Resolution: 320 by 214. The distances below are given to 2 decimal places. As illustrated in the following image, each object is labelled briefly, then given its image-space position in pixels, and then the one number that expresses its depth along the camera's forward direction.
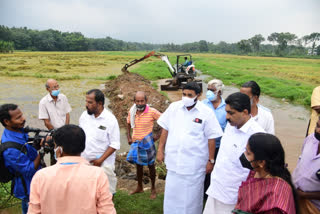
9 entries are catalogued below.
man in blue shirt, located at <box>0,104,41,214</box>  2.25
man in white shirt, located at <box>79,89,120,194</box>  2.83
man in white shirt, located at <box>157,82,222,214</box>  2.71
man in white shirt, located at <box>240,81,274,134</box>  2.76
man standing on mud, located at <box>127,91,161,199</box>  3.65
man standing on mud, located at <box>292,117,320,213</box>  1.90
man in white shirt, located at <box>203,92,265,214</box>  2.20
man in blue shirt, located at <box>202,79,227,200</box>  3.33
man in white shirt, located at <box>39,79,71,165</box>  4.21
